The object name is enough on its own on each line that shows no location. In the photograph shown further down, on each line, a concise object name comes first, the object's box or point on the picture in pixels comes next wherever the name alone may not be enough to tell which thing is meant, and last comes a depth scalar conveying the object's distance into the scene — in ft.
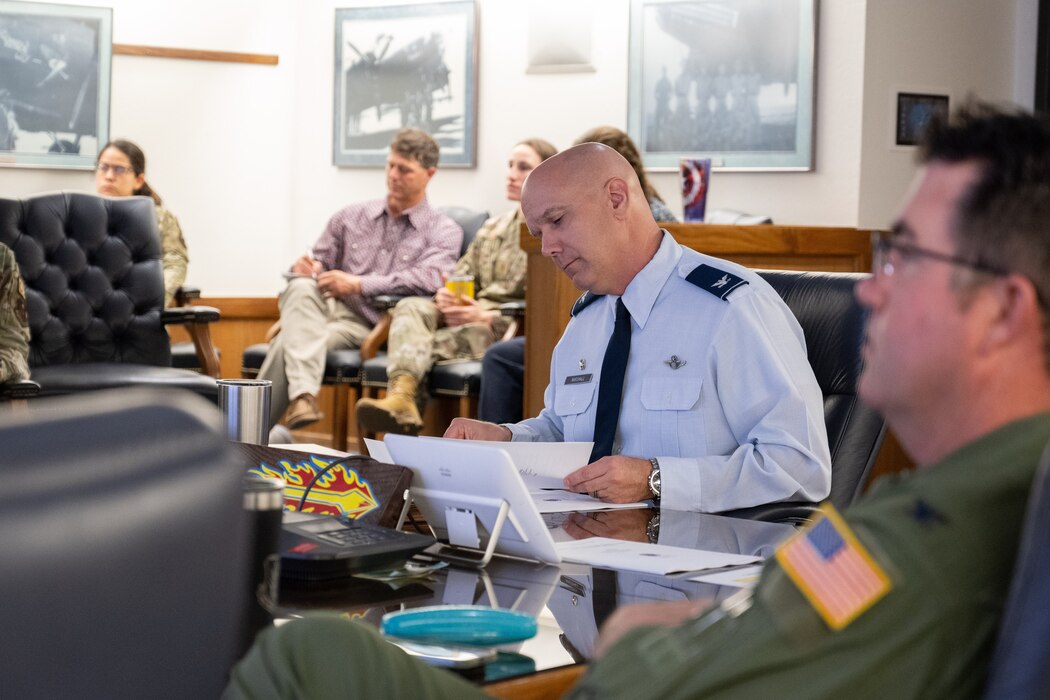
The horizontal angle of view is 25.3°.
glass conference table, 7.07
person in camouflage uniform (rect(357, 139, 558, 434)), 30.67
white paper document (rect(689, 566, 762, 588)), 8.54
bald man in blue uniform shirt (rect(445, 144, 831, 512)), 12.09
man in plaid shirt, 33.15
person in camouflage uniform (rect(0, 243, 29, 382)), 22.52
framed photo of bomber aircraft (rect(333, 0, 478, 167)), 39.45
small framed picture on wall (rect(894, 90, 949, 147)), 33.66
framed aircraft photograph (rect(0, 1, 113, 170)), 39.73
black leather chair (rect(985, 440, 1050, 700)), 4.21
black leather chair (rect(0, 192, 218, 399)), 29.04
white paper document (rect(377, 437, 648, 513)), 11.64
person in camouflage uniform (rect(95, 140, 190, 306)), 36.98
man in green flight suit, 4.45
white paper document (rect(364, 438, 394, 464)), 10.88
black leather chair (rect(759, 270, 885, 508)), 13.17
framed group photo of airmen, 33.73
